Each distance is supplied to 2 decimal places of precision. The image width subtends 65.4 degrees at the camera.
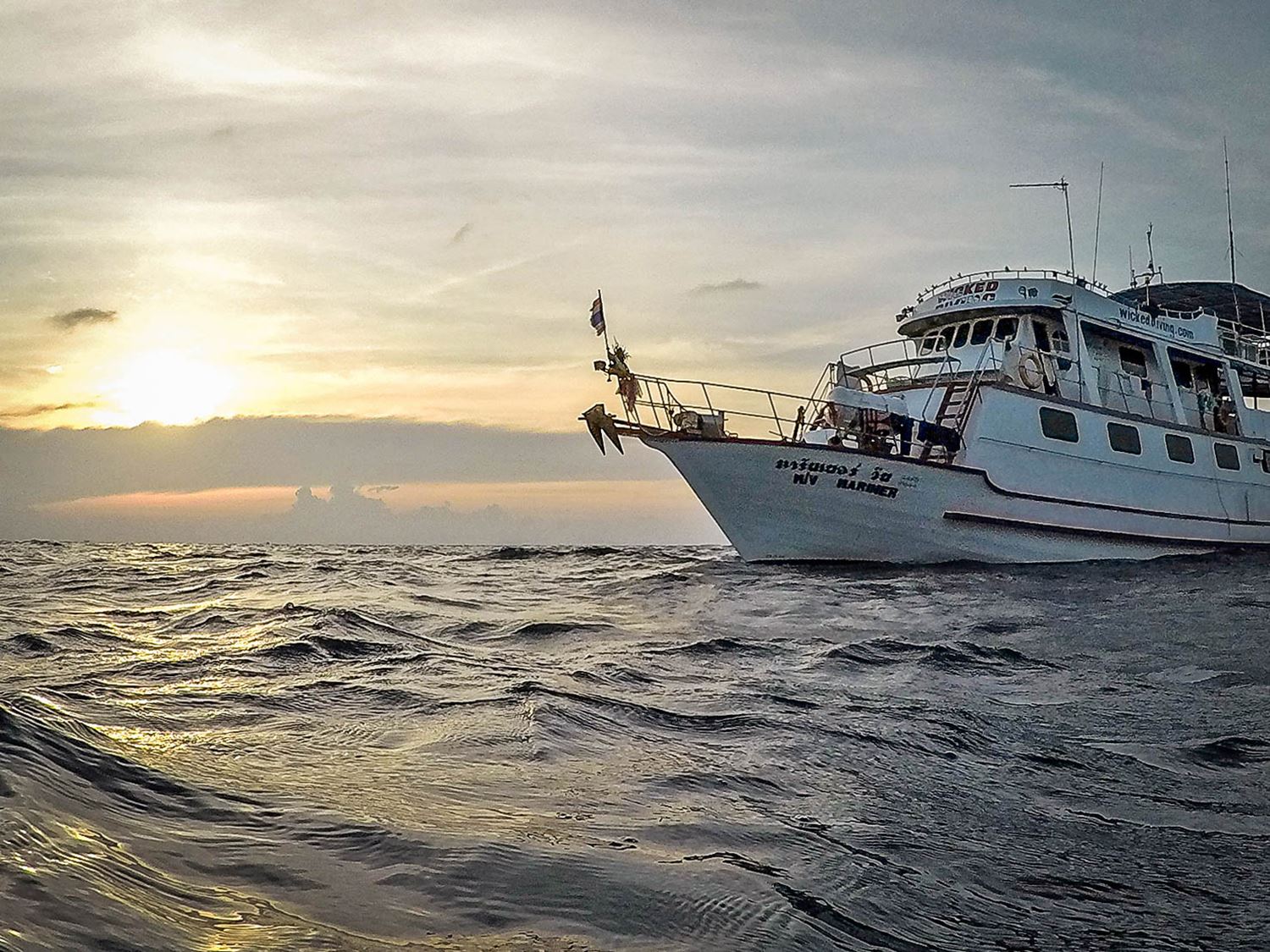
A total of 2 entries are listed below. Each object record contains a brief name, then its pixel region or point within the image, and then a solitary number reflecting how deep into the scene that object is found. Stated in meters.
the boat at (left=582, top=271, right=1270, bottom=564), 20.02
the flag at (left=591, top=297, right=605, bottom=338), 18.30
